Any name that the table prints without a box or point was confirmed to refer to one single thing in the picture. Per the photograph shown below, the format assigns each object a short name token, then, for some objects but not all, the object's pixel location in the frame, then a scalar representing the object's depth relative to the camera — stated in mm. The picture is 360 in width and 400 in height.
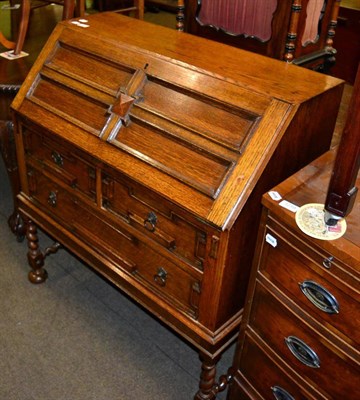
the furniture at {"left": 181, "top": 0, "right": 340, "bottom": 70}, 2686
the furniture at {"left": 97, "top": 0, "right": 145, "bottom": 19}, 6184
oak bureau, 1438
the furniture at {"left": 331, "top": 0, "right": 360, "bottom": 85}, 4414
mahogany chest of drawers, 1215
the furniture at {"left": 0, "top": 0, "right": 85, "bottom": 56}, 2559
